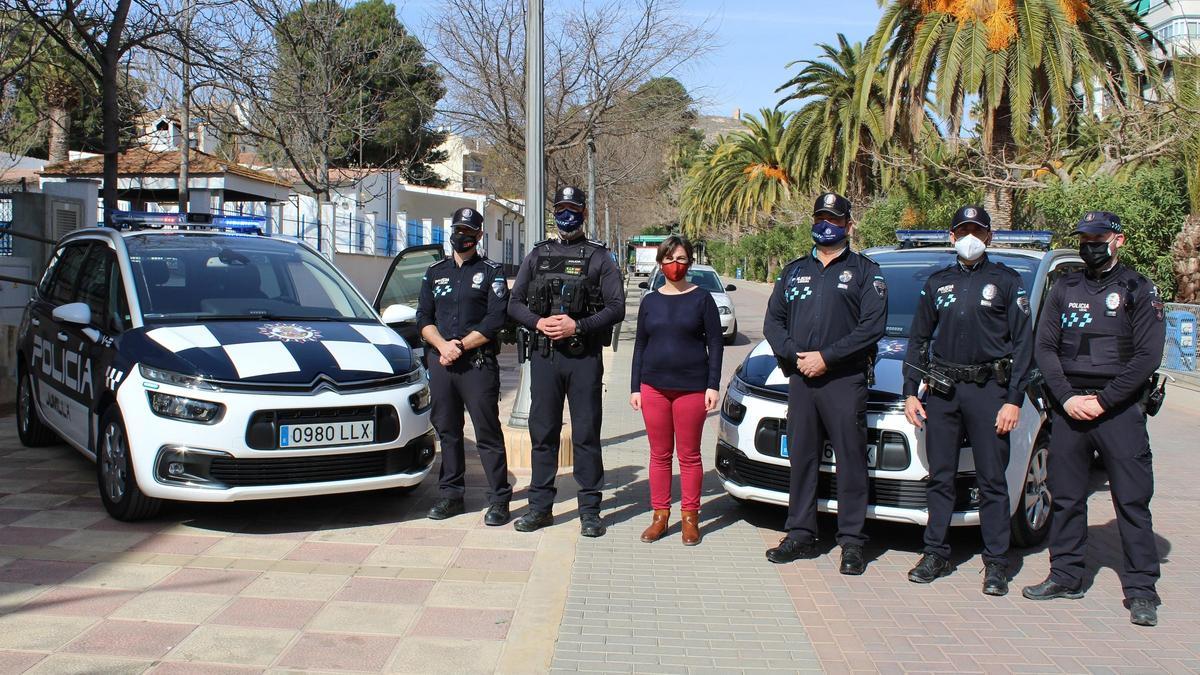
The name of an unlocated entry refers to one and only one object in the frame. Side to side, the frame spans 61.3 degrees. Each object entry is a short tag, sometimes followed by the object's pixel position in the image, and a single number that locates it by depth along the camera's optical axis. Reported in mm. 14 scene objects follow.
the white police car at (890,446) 5520
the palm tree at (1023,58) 19625
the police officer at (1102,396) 4758
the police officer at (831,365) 5344
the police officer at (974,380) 5125
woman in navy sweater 5734
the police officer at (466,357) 6121
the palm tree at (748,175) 46781
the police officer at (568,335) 5809
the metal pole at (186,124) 12343
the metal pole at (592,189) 22094
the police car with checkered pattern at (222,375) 5449
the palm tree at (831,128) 32531
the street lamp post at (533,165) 8000
